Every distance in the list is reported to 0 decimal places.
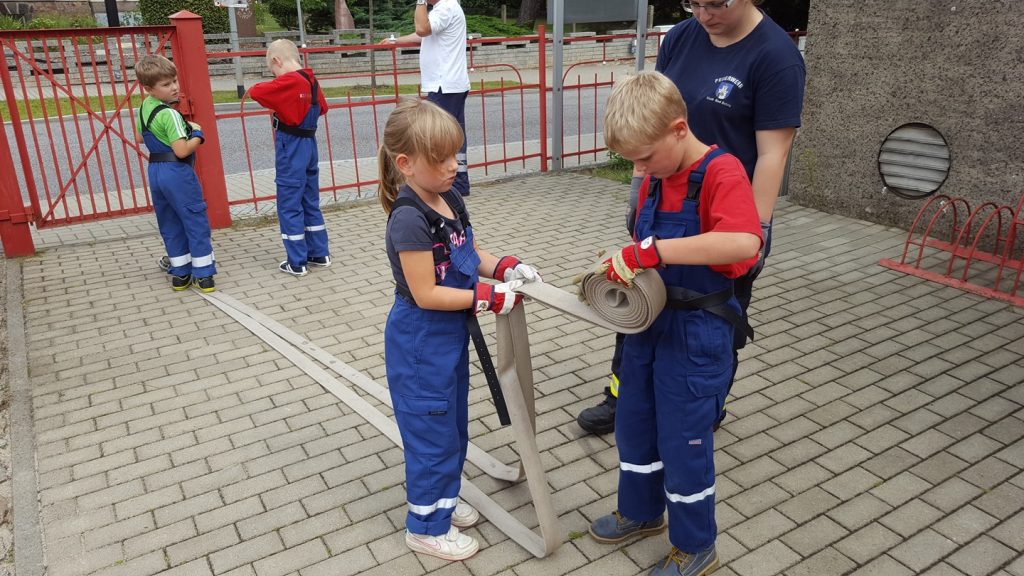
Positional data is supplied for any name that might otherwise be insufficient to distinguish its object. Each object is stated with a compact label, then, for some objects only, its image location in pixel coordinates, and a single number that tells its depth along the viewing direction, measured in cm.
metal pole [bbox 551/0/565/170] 867
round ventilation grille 628
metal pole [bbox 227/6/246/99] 1661
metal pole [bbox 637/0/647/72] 890
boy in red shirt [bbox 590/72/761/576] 220
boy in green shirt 511
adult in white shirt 711
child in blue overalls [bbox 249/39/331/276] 542
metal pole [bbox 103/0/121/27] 1305
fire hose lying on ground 231
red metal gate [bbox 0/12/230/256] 601
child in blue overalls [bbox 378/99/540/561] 248
